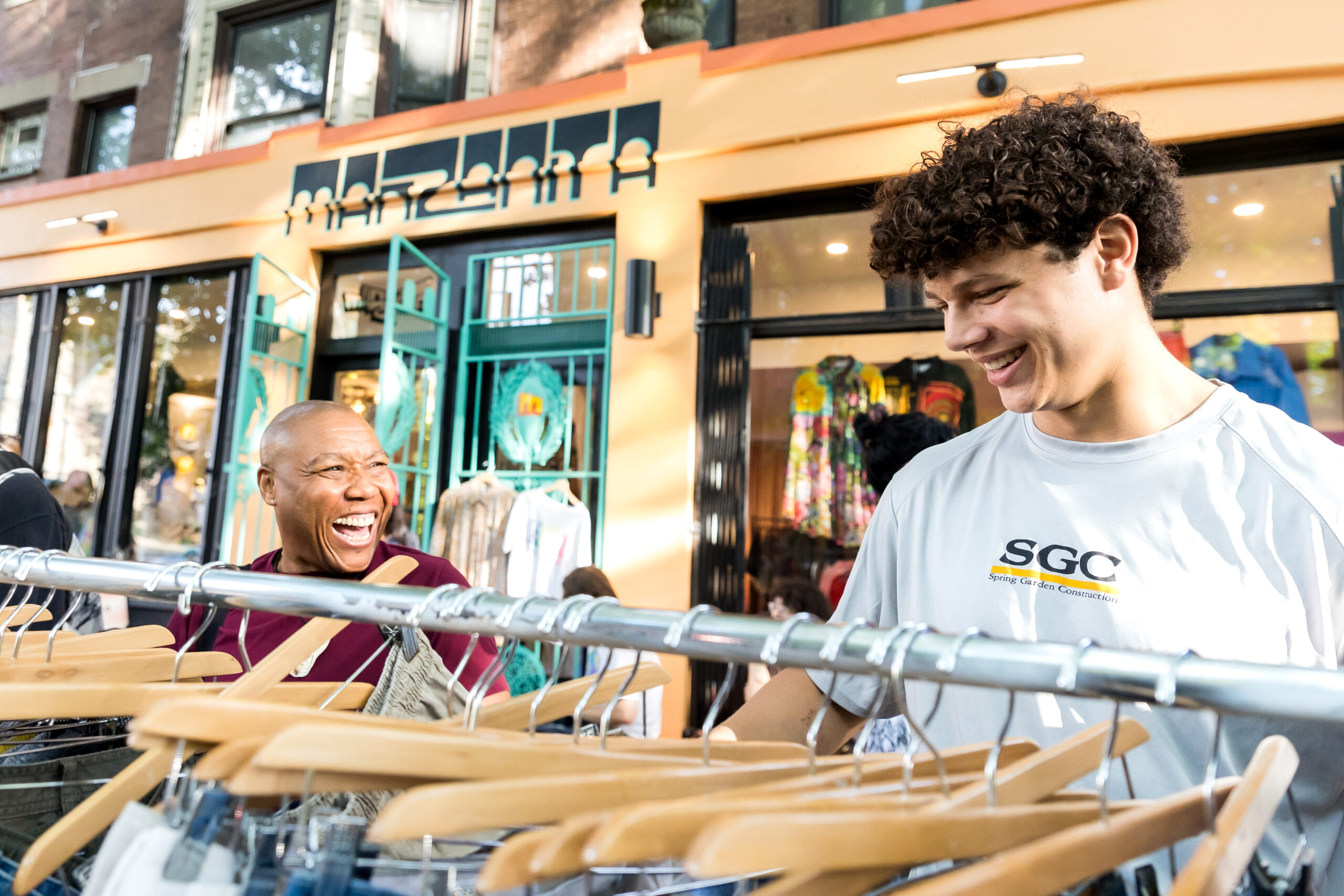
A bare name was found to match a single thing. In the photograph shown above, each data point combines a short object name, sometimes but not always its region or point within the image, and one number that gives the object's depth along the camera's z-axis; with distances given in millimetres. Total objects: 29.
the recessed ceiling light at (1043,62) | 3810
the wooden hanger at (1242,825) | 549
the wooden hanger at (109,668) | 1016
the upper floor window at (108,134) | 8086
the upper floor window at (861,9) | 5207
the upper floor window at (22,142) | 8492
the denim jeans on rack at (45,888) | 906
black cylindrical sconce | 4512
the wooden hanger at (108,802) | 718
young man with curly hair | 1033
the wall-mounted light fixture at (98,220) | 6410
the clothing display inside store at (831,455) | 4125
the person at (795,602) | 3383
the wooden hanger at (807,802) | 499
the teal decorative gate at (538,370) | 4805
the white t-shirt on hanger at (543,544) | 4426
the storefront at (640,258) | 3676
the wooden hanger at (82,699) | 805
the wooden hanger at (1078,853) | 521
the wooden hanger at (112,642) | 1195
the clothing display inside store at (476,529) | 4531
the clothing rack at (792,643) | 599
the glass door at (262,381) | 4750
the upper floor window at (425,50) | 6703
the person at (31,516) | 2459
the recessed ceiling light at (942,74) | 4020
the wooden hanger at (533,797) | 520
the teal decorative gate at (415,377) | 4527
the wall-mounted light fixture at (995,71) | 3836
